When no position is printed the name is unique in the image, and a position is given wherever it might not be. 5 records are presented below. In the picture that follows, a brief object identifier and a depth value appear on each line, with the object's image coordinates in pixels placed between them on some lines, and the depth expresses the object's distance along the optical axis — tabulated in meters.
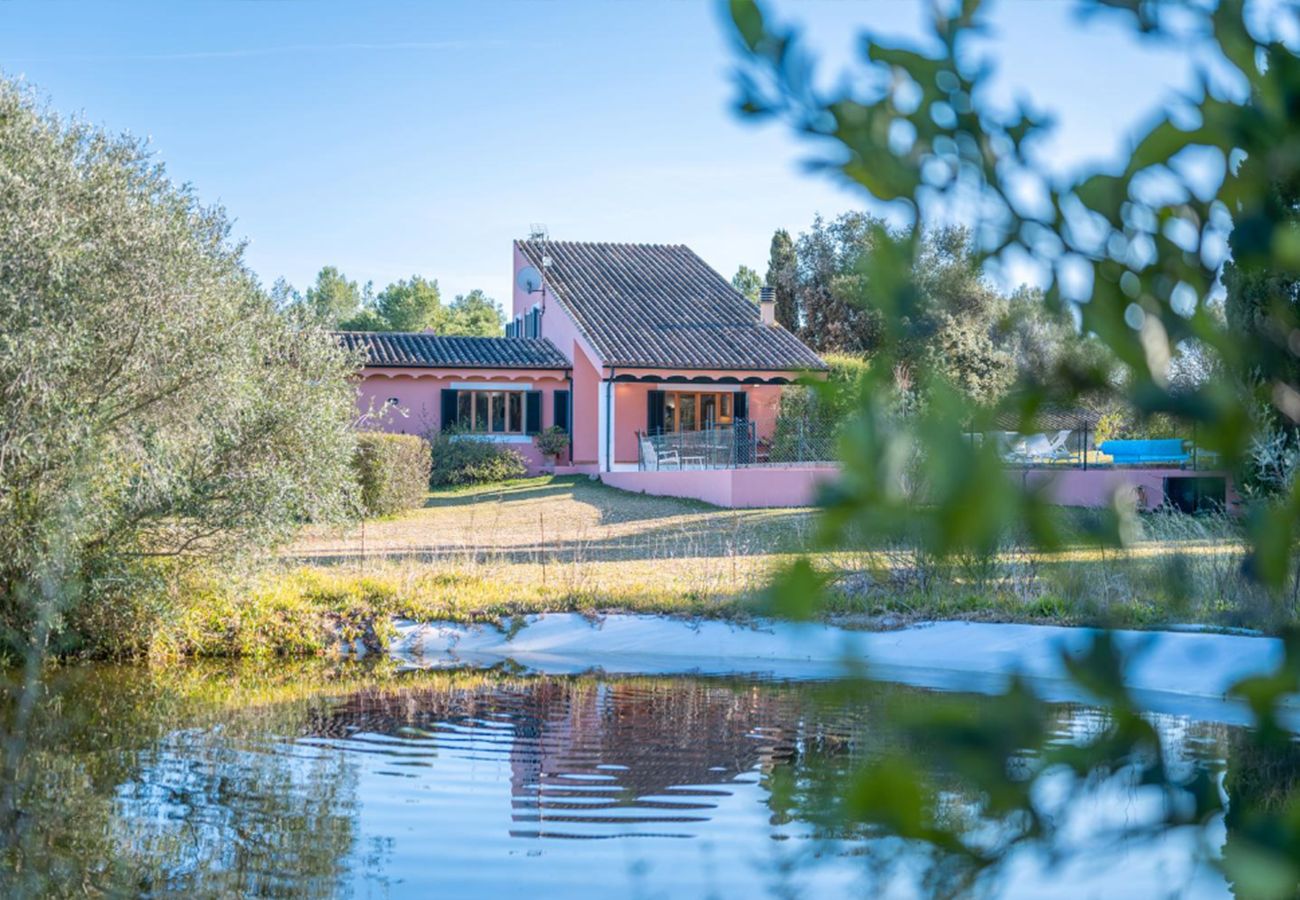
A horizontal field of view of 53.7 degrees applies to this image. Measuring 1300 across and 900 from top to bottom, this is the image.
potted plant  30.75
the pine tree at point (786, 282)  42.97
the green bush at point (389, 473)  24.47
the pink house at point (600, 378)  30.05
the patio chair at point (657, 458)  27.39
